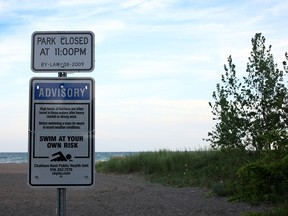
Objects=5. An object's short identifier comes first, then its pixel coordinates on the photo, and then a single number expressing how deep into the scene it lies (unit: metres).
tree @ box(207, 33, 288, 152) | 14.84
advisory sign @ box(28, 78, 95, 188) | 4.43
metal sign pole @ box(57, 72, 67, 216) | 4.35
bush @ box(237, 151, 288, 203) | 8.77
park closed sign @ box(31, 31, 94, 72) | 4.50
